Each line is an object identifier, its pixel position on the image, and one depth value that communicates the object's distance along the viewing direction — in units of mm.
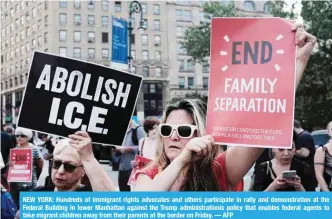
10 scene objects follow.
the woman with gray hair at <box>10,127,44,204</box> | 5617
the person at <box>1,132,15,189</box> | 5992
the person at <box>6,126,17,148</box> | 12053
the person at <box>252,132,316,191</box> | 3781
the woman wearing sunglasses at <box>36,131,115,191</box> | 2271
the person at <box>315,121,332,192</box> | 4562
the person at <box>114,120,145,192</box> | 6023
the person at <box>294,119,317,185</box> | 4863
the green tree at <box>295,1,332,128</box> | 22062
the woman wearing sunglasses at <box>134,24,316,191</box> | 1996
